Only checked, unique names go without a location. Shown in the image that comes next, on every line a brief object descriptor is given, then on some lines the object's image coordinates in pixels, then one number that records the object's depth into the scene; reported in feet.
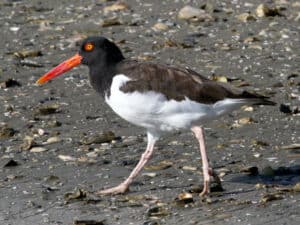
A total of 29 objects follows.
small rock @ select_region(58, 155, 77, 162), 53.62
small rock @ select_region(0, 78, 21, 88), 66.49
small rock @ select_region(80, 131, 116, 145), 55.98
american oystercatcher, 47.57
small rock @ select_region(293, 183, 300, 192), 46.02
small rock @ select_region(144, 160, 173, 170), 51.78
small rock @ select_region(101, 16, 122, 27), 79.01
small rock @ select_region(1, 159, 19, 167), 52.75
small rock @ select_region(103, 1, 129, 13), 82.53
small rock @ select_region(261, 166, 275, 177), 49.16
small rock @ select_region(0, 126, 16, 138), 57.52
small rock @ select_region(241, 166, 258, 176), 49.75
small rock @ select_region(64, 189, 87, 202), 47.26
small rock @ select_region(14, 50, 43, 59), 72.40
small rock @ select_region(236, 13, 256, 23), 77.82
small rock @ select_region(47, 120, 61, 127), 59.21
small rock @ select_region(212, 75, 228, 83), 64.77
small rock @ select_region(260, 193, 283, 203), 44.91
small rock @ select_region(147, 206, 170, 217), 44.65
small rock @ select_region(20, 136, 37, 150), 55.52
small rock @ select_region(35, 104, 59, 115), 61.26
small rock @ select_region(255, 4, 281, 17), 78.18
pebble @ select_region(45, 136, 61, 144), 56.44
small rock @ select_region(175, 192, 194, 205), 45.88
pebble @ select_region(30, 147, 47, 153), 55.21
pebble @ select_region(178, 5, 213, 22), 78.64
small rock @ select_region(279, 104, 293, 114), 59.21
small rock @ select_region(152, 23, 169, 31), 77.41
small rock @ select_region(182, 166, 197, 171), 51.34
